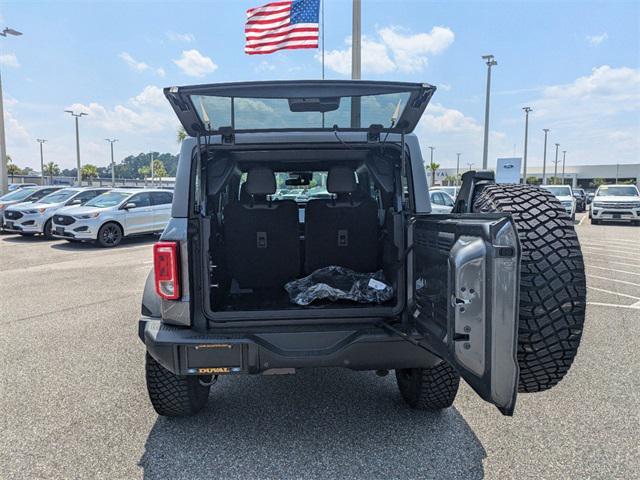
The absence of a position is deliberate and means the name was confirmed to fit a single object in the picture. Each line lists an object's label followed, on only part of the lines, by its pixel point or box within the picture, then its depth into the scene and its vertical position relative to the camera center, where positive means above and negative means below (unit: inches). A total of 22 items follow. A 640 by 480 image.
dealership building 3040.4 +71.6
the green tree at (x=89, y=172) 3033.0 +84.6
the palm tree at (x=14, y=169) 2956.2 +95.5
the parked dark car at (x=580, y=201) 1191.3 -44.5
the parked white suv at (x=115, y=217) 483.5 -35.8
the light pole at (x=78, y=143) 1492.4 +132.2
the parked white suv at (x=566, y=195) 757.1 -18.7
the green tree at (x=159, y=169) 3528.5 +112.6
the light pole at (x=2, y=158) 822.5 +46.4
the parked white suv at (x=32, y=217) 539.2 -38.8
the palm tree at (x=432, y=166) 3307.1 +134.2
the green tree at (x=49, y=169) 3378.4 +108.3
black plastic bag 125.7 -29.5
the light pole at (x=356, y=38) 374.3 +119.8
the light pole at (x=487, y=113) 969.5 +152.0
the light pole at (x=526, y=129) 1594.0 +192.8
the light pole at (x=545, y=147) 2162.4 +173.5
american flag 368.2 +127.7
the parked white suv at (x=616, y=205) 711.7 -31.8
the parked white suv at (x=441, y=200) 604.4 -21.5
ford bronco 80.2 -18.2
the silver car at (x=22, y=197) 605.7 -18.7
